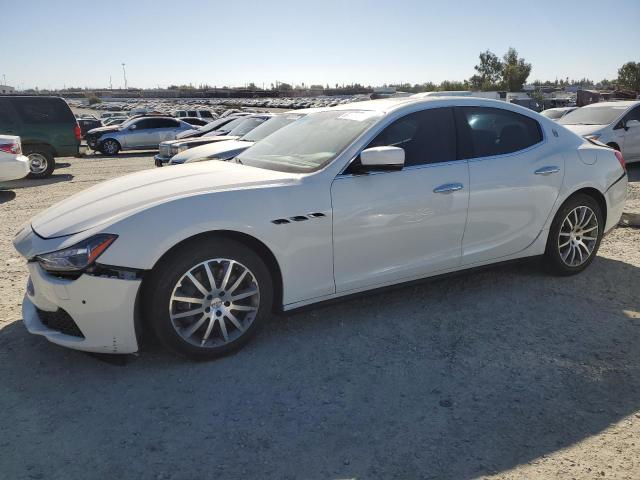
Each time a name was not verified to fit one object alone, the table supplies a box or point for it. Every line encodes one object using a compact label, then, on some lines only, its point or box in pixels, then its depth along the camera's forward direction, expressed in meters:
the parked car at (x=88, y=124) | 27.77
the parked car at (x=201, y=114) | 27.17
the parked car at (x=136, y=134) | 19.56
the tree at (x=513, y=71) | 86.25
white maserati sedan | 3.09
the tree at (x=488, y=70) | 90.55
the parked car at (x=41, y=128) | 13.27
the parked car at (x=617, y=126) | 10.80
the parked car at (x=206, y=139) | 11.51
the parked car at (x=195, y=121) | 23.30
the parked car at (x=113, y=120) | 31.15
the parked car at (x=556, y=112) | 16.64
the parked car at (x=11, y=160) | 9.72
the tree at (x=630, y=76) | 65.80
